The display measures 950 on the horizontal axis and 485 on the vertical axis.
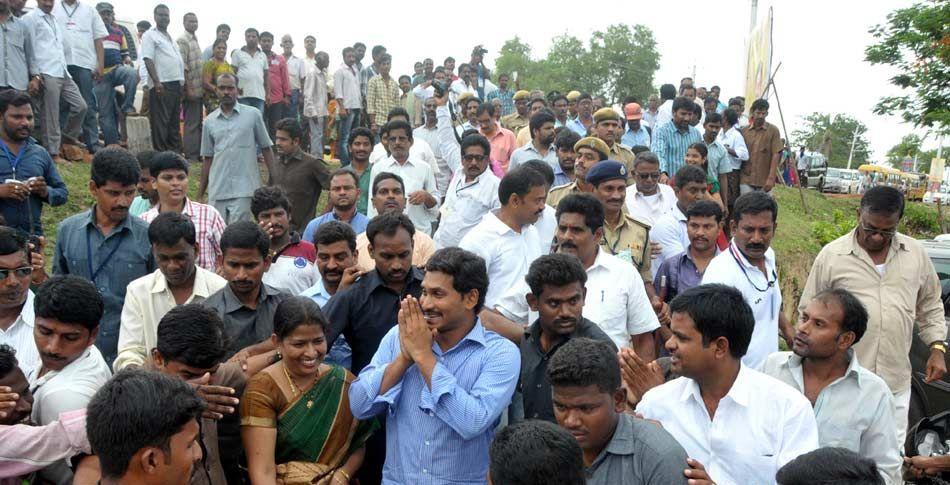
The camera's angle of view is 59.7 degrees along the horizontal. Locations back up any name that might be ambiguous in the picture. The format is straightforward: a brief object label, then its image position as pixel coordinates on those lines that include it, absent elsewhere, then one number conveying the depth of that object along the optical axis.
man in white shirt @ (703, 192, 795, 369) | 4.92
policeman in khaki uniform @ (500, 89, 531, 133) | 13.22
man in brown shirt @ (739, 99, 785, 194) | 12.05
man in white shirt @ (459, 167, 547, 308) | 5.37
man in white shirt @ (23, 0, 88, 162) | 9.34
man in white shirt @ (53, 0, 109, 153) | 10.39
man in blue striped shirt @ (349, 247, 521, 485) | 3.41
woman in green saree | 3.70
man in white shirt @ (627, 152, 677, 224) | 7.02
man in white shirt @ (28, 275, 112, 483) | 3.36
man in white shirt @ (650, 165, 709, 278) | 6.43
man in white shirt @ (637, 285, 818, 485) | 3.08
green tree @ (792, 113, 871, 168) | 88.69
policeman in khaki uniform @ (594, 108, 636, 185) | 8.81
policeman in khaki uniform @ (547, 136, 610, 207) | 7.02
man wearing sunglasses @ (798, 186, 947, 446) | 5.15
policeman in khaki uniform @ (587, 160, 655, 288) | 5.86
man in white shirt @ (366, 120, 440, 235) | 8.09
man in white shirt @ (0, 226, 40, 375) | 4.08
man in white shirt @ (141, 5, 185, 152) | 11.16
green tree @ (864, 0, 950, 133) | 20.02
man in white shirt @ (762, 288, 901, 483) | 3.57
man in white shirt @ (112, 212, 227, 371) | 4.28
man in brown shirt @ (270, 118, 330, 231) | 8.24
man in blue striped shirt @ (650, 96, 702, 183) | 10.16
